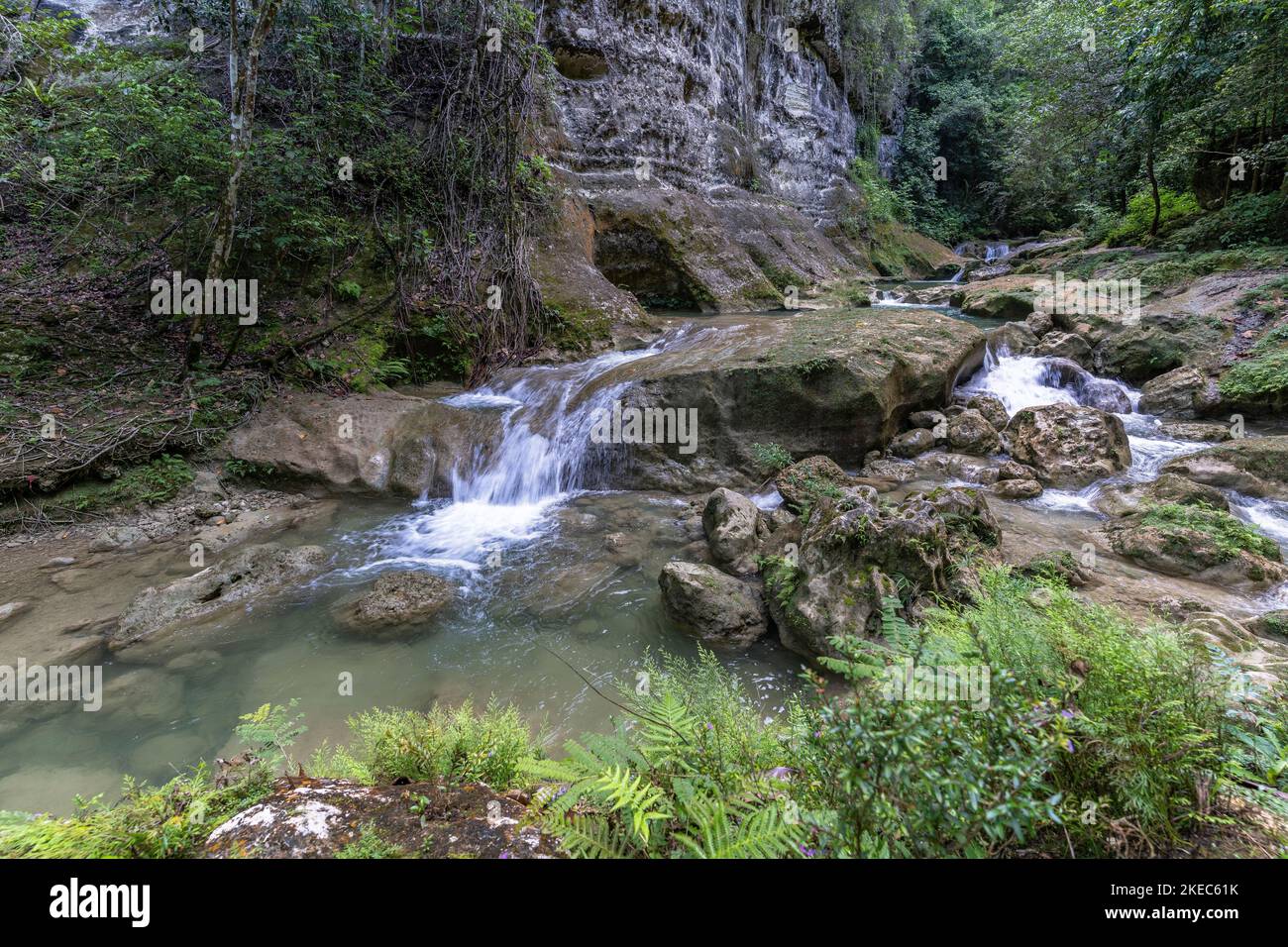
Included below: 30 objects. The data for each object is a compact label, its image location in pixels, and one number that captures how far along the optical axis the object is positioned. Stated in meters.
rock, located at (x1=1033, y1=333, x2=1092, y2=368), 9.75
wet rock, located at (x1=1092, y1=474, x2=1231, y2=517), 5.25
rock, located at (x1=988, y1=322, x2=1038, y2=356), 10.16
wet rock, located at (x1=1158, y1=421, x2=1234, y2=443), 7.29
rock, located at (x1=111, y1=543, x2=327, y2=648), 4.22
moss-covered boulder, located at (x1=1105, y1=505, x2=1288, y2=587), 4.29
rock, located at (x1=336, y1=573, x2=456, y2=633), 4.37
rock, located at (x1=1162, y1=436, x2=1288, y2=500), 5.71
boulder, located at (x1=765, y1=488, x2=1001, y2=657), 3.77
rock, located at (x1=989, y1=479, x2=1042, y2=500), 6.27
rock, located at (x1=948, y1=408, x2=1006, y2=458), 7.44
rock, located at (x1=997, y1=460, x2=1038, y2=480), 6.58
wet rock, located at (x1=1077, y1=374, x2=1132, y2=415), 8.59
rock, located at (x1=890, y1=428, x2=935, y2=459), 7.45
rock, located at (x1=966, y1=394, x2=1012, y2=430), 8.04
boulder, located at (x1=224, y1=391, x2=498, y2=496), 6.93
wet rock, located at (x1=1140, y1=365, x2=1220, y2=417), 8.04
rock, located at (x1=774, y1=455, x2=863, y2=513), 5.55
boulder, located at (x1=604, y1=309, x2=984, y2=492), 7.12
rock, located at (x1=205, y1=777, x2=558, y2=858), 1.40
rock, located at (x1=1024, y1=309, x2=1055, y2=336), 11.16
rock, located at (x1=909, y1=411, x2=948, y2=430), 7.82
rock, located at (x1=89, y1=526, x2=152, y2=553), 5.46
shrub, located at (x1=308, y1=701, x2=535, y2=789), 1.99
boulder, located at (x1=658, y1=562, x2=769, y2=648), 4.14
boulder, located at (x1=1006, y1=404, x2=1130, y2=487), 6.62
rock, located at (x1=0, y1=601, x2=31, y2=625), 4.32
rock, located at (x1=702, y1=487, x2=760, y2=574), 4.99
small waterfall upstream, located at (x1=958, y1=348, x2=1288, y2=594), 5.48
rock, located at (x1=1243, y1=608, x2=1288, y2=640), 3.57
